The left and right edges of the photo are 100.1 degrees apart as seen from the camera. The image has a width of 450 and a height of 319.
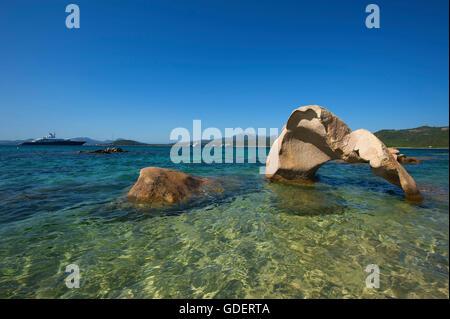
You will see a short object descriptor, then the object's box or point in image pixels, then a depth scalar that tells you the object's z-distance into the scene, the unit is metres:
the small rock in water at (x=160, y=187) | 6.79
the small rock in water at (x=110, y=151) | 43.89
